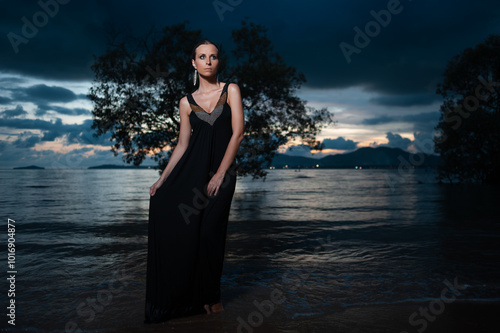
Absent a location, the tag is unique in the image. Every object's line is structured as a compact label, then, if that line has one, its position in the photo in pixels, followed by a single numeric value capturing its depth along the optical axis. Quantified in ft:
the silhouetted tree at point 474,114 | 106.73
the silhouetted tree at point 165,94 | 80.43
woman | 11.81
